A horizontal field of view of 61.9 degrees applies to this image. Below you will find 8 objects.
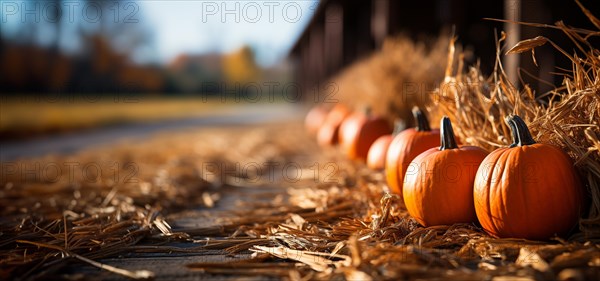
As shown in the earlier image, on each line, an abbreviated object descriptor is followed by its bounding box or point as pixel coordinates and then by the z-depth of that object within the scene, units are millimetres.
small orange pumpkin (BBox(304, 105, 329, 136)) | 8555
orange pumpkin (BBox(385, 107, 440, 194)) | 2889
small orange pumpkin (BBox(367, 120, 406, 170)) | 3787
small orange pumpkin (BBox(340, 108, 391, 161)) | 4723
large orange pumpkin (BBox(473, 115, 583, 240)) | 1965
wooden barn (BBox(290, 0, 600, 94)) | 3334
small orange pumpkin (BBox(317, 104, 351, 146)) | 6324
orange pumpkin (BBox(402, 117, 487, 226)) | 2230
